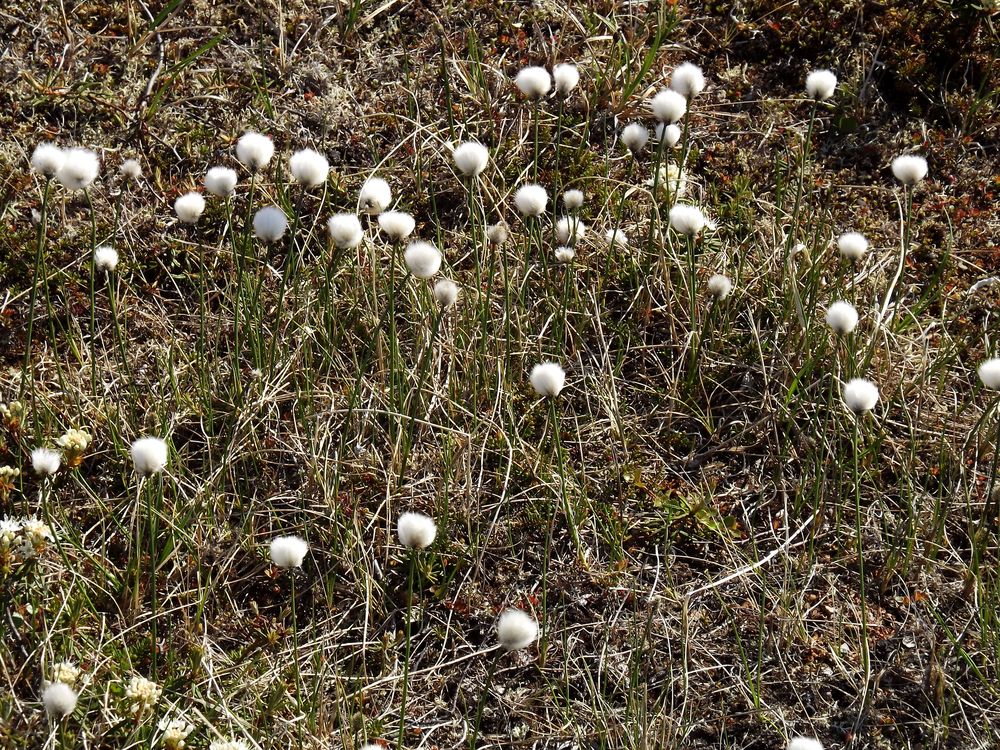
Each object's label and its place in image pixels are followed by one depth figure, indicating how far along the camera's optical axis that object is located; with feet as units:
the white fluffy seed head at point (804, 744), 7.87
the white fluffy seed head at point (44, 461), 8.93
